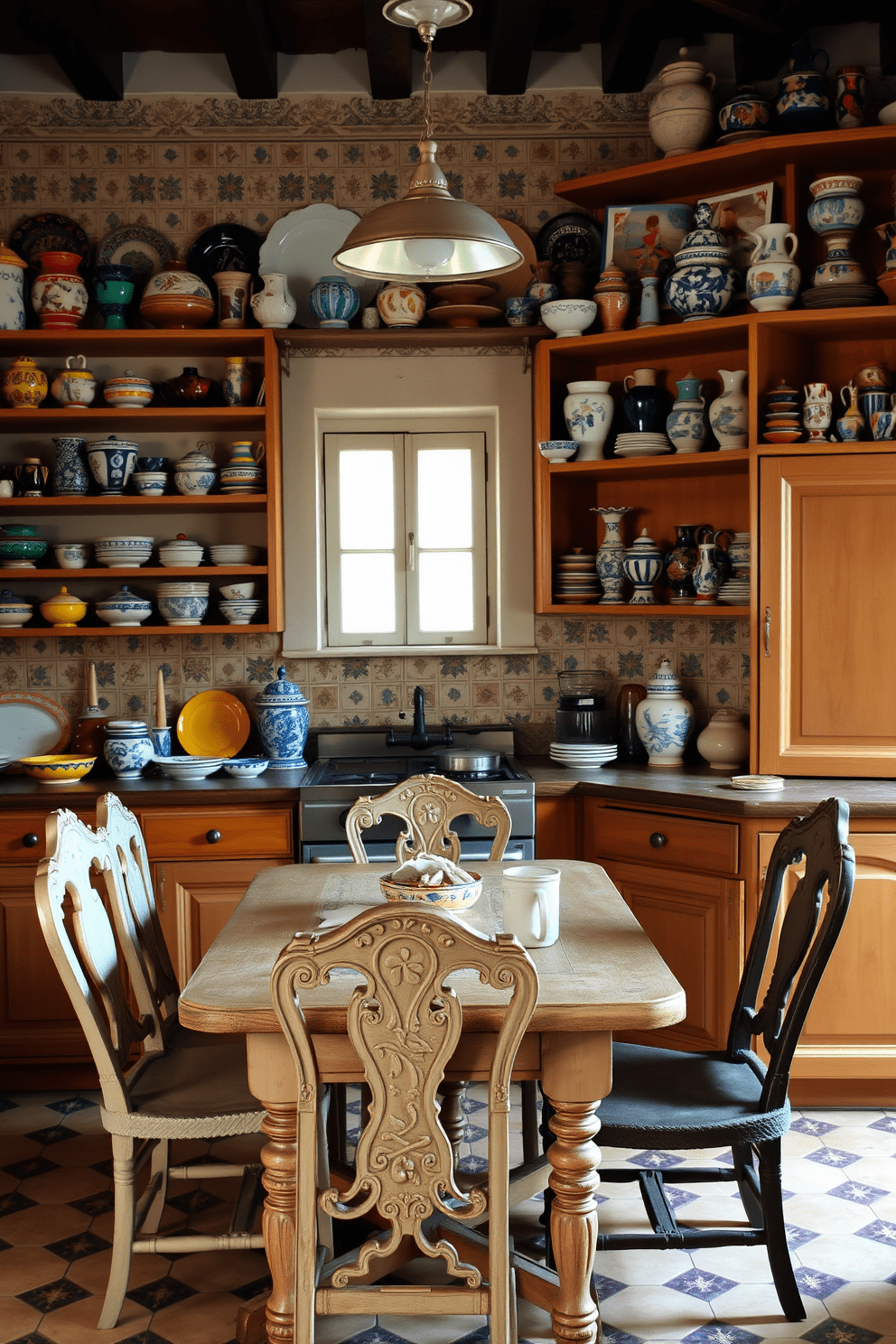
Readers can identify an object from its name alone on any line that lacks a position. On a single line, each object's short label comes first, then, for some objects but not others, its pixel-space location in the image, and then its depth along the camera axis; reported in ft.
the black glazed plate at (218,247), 12.89
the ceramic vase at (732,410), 11.50
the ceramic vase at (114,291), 12.42
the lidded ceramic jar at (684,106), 11.73
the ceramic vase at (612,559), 12.59
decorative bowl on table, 7.34
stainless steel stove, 11.05
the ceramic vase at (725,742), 11.89
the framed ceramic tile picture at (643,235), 12.33
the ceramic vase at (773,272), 11.01
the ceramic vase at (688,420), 11.91
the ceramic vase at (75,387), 12.37
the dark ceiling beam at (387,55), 11.25
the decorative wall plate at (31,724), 12.95
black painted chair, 6.88
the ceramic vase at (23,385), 12.33
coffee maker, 12.58
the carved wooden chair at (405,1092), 5.24
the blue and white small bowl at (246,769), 11.78
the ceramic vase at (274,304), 12.28
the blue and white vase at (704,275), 11.47
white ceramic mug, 6.79
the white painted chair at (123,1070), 6.95
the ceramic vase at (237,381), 12.52
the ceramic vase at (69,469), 12.36
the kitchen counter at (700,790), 10.14
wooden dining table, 5.91
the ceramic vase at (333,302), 12.42
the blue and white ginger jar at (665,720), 12.13
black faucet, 12.56
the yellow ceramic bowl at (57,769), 11.53
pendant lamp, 6.70
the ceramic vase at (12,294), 12.20
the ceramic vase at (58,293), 12.27
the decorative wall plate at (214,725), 13.08
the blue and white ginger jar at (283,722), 12.41
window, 13.21
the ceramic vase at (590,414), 12.39
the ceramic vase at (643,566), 12.37
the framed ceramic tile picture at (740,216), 11.77
